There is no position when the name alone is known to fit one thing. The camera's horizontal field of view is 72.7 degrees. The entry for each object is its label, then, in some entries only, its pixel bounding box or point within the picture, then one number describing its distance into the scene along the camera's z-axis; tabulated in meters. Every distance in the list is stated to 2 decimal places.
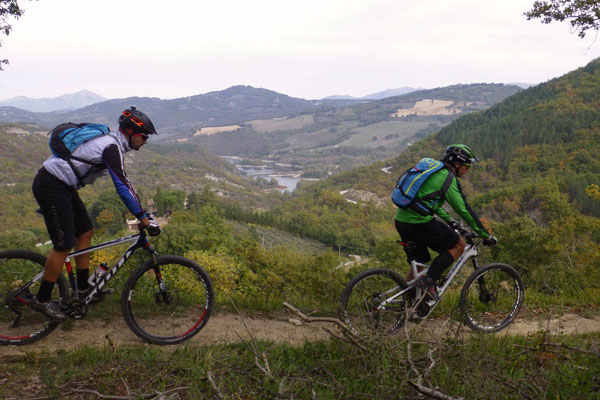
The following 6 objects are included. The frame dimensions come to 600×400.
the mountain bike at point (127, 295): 4.58
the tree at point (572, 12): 9.73
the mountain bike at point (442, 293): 4.96
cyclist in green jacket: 4.80
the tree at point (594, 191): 16.97
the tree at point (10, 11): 9.47
